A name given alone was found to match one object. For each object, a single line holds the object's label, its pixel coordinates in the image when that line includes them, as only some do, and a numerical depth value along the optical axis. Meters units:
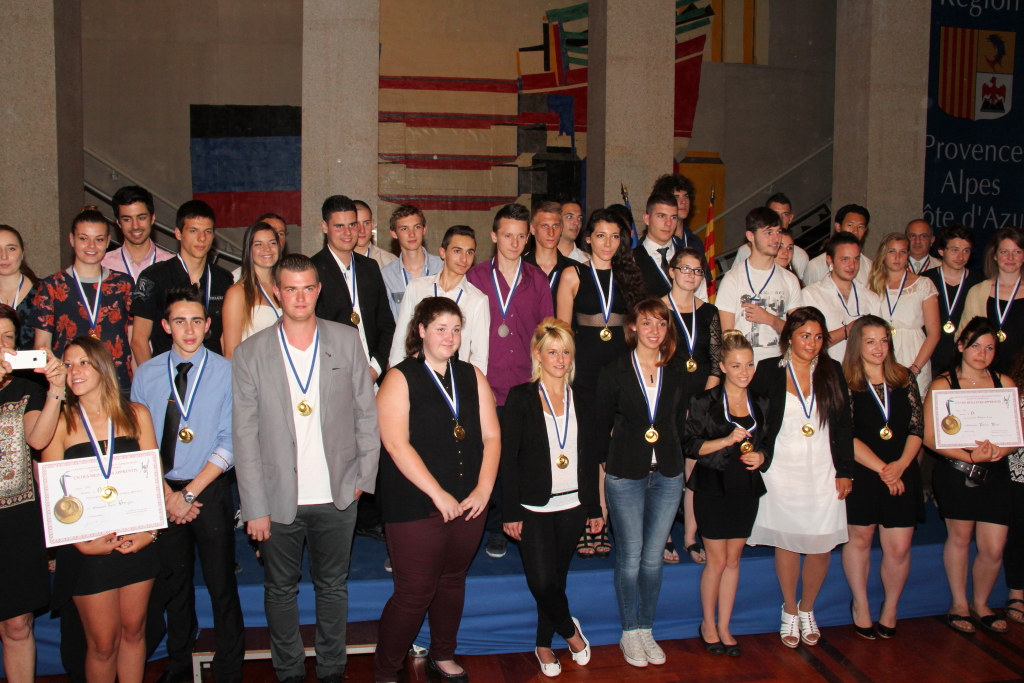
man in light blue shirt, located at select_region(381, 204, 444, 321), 4.54
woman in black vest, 3.09
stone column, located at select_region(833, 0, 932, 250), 6.93
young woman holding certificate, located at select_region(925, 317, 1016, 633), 3.97
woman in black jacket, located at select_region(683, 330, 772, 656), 3.56
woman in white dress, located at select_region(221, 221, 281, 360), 3.63
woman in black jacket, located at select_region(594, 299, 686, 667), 3.47
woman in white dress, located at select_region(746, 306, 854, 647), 3.67
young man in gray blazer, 3.00
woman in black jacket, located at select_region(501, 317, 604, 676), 3.31
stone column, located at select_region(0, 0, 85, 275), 5.47
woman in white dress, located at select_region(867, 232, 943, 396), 4.62
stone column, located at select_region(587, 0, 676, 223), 6.44
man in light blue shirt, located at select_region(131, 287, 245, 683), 3.10
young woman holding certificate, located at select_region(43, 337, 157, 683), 2.82
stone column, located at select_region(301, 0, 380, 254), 5.93
